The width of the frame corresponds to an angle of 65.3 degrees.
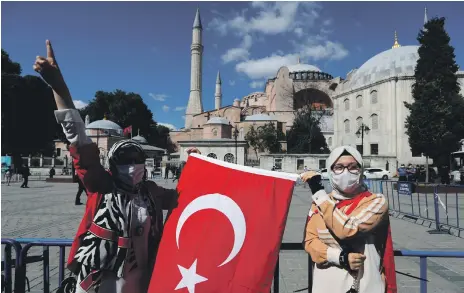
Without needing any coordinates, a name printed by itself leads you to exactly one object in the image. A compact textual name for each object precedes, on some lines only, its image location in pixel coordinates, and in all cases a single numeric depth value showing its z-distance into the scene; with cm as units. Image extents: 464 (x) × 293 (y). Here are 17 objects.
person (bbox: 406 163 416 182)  2539
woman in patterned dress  212
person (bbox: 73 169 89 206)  1316
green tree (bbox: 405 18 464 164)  2794
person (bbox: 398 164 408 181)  2428
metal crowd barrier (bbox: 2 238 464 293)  278
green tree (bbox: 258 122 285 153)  4981
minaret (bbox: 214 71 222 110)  8631
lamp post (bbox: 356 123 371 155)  4205
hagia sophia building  4033
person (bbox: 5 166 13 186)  2677
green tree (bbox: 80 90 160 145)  6097
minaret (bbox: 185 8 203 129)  6756
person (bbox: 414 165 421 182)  2755
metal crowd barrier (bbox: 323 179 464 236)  906
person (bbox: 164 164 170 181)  3261
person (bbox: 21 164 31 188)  2229
